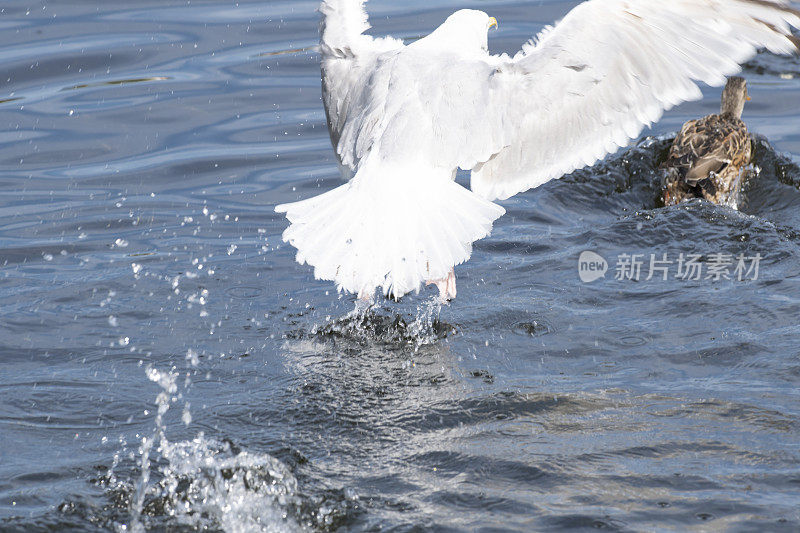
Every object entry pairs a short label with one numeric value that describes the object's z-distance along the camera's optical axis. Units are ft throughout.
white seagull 30.66
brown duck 46.85
